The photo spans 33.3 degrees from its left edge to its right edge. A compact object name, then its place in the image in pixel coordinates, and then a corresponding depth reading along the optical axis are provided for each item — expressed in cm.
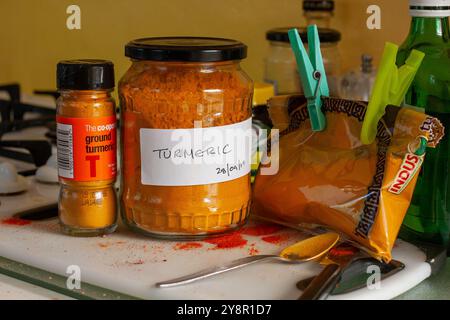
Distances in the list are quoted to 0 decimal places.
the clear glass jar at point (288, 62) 106
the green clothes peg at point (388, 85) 71
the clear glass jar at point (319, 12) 110
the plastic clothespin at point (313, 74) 76
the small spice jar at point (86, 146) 74
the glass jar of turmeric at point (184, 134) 72
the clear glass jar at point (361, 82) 106
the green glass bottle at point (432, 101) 74
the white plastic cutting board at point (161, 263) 65
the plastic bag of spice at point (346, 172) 70
